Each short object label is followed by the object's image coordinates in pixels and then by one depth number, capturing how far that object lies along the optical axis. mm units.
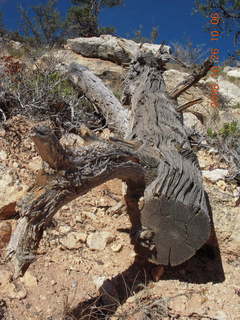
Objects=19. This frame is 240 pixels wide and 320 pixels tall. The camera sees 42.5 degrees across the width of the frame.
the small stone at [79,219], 2645
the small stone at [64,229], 2509
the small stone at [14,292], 1917
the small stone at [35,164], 3080
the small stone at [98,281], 2139
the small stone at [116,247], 2441
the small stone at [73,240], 2404
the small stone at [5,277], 1959
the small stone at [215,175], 3291
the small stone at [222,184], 3213
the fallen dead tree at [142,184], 1607
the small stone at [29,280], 2039
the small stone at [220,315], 2034
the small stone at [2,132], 3365
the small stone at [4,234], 2207
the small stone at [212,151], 4158
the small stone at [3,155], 3053
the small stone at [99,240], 2455
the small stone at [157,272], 2292
